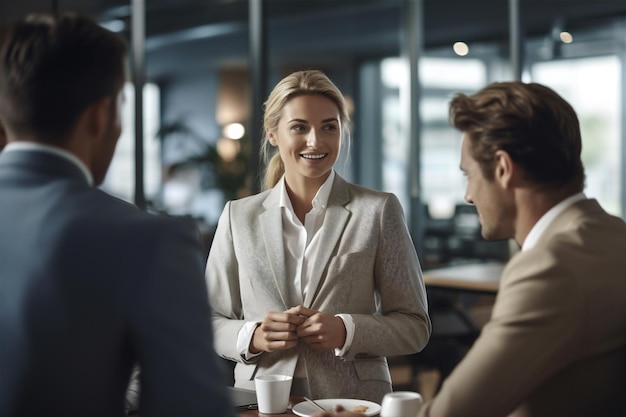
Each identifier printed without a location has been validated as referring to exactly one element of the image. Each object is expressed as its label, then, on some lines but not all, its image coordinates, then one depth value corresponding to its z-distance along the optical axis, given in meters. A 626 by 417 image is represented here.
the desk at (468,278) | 5.07
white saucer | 2.02
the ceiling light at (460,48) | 6.88
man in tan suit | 1.62
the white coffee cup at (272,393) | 2.06
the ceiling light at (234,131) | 6.56
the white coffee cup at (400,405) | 1.84
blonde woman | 2.41
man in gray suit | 1.23
